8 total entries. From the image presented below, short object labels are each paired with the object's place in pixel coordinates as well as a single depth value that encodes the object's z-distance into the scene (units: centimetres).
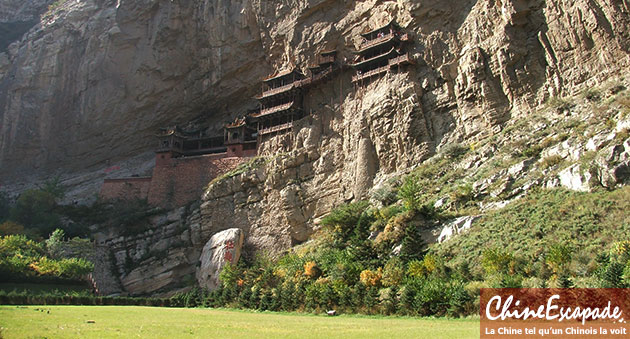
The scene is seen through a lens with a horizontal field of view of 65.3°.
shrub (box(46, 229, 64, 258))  4012
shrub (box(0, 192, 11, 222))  5063
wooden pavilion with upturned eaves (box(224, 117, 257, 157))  4628
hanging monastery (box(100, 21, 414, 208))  4159
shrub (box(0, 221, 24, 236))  4450
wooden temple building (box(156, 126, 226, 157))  5069
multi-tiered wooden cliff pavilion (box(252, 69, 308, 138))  4494
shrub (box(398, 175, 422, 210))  2839
